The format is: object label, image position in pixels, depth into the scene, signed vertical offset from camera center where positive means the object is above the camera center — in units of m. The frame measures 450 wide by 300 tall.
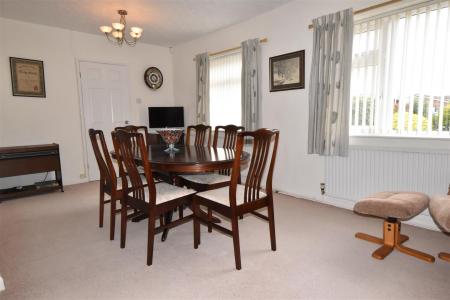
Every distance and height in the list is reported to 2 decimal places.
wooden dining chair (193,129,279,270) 1.88 -0.58
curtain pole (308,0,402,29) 2.60 +1.12
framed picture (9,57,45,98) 3.87 +0.64
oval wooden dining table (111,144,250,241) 2.01 -0.31
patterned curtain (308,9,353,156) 2.88 +0.40
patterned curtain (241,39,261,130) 3.89 +0.54
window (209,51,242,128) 4.38 +0.53
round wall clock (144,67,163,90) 5.25 +0.84
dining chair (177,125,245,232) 2.56 -0.57
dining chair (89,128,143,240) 2.34 -0.48
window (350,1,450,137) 2.41 +0.45
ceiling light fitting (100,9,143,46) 3.10 +1.06
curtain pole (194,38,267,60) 3.80 +1.13
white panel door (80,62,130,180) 4.57 +0.39
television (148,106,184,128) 5.13 +0.07
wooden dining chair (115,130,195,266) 1.96 -0.58
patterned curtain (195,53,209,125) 4.74 +0.59
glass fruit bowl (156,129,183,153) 2.68 -0.15
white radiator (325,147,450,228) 2.44 -0.53
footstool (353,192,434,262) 1.94 -0.66
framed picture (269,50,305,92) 3.42 +0.64
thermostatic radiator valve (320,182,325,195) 3.31 -0.82
